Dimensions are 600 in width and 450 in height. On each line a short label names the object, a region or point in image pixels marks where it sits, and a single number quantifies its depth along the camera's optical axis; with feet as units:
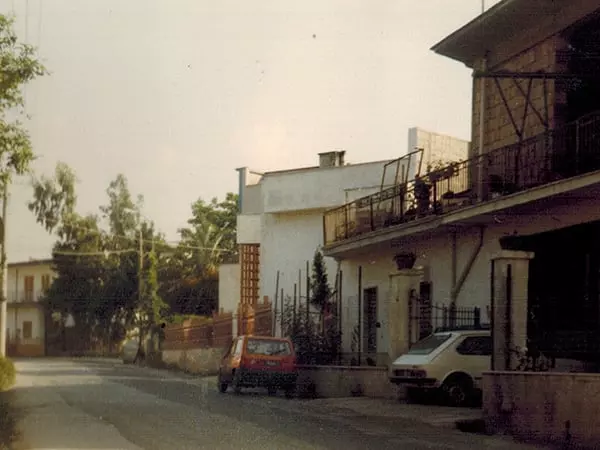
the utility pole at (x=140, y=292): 195.92
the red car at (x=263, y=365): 89.10
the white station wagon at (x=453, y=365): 69.67
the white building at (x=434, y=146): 119.55
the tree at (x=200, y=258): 226.79
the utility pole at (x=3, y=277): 106.76
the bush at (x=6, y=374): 92.37
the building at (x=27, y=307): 277.03
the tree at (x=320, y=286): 115.55
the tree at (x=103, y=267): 237.04
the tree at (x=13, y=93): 62.23
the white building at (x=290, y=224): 133.08
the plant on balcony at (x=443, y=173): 79.66
